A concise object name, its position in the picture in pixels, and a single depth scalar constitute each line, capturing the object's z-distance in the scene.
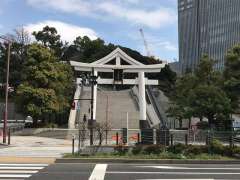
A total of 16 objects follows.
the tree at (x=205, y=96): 28.72
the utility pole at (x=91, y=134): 19.21
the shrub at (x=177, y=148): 13.77
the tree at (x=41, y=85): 31.88
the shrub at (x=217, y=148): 13.84
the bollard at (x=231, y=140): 15.01
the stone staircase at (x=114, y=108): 36.58
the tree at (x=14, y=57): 56.00
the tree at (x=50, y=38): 64.36
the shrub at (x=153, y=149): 13.75
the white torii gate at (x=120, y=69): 40.16
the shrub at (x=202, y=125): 32.65
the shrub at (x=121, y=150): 13.78
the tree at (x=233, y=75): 27.99
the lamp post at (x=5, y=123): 22.15
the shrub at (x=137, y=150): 13.77
